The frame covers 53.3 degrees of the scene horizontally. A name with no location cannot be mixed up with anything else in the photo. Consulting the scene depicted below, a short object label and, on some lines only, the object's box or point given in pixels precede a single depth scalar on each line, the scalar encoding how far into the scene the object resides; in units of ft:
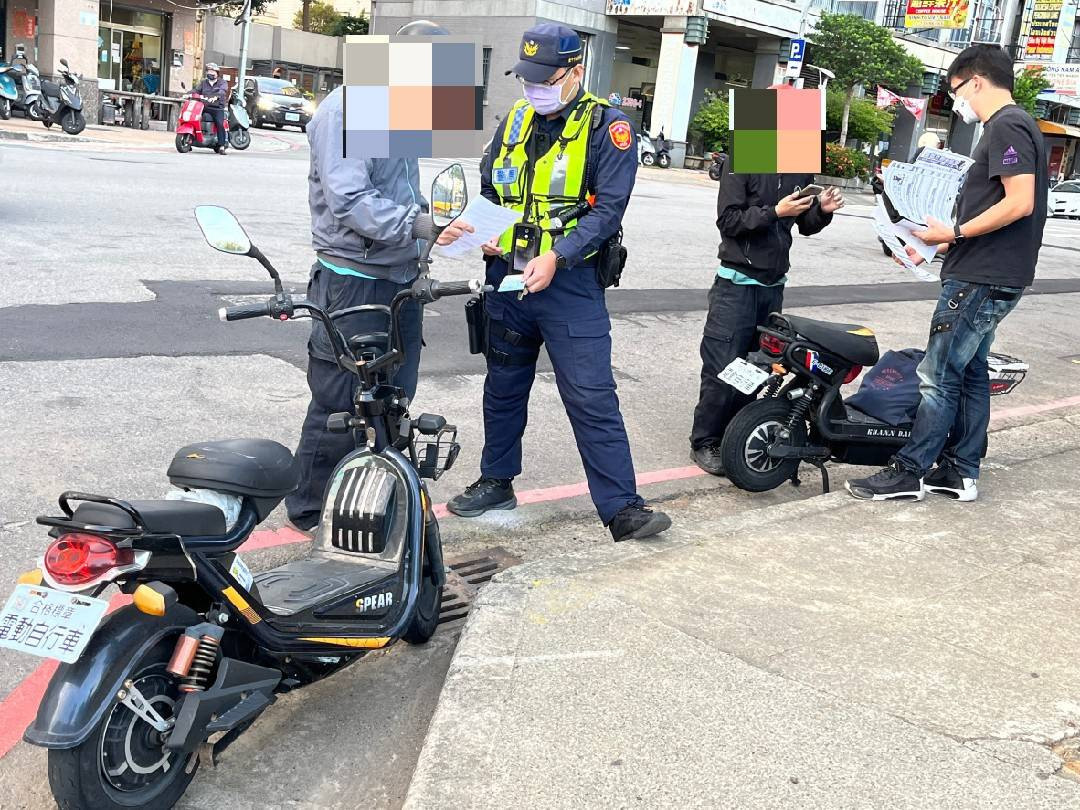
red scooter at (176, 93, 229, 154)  61.36
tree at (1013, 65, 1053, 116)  128.06
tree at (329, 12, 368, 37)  177.25
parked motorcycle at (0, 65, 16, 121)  65.92
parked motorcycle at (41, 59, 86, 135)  64.85
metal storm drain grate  12.92
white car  106.93
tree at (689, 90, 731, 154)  118.62
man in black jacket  16.83
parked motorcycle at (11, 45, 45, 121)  65.92
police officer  13.17
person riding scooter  62.39
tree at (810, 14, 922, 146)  115.75
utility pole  95.94
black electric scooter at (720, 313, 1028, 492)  16.92
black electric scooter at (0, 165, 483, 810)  7.72
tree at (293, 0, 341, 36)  202.79
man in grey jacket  12.62
